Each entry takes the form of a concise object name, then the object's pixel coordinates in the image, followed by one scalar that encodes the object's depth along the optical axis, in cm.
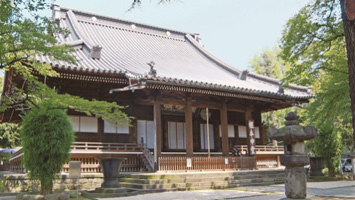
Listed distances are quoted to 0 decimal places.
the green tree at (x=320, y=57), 1097
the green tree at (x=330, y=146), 1539
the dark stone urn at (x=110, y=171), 1044
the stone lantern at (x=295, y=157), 710
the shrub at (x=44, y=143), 891
